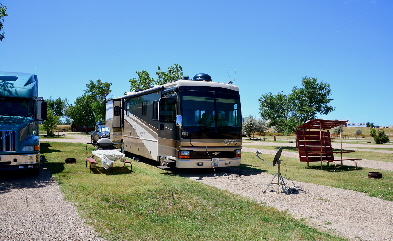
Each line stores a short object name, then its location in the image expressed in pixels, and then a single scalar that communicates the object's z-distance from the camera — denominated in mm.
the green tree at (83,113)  62750
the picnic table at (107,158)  11148
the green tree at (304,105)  28359
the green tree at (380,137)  39719
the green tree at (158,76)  37847
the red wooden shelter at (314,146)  14578
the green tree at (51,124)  45688
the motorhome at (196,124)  11000
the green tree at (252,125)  56844
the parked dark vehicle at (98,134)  25603
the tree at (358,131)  77825
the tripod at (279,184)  8038
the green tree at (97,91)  65762
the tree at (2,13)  13541
